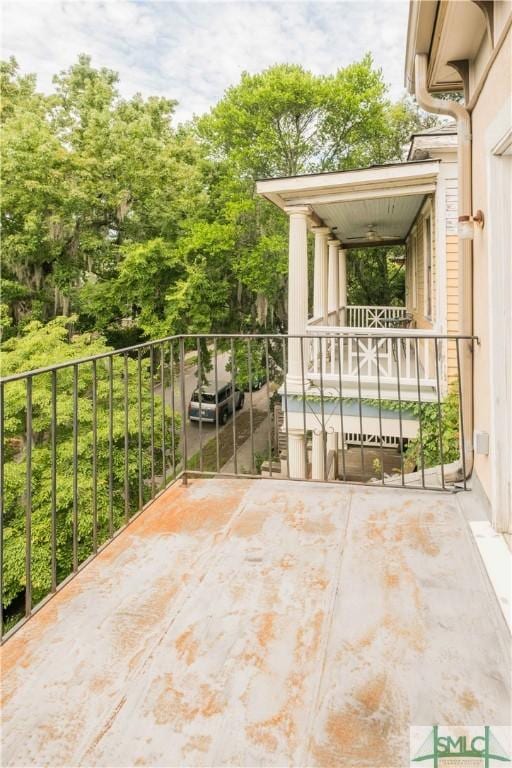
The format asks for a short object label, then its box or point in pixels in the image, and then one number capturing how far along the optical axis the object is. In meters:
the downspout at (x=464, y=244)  2.91
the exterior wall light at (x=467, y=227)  2.78
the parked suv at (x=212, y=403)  16.73
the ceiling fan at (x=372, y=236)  9.83
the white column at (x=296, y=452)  7.00
